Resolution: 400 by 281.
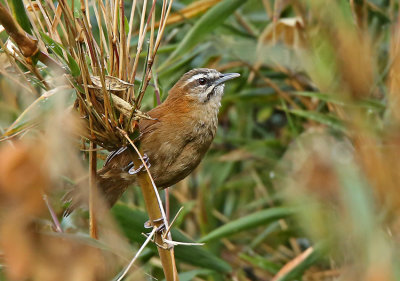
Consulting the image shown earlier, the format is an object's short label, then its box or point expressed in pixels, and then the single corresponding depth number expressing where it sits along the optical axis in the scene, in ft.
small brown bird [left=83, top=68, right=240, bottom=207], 22.61
